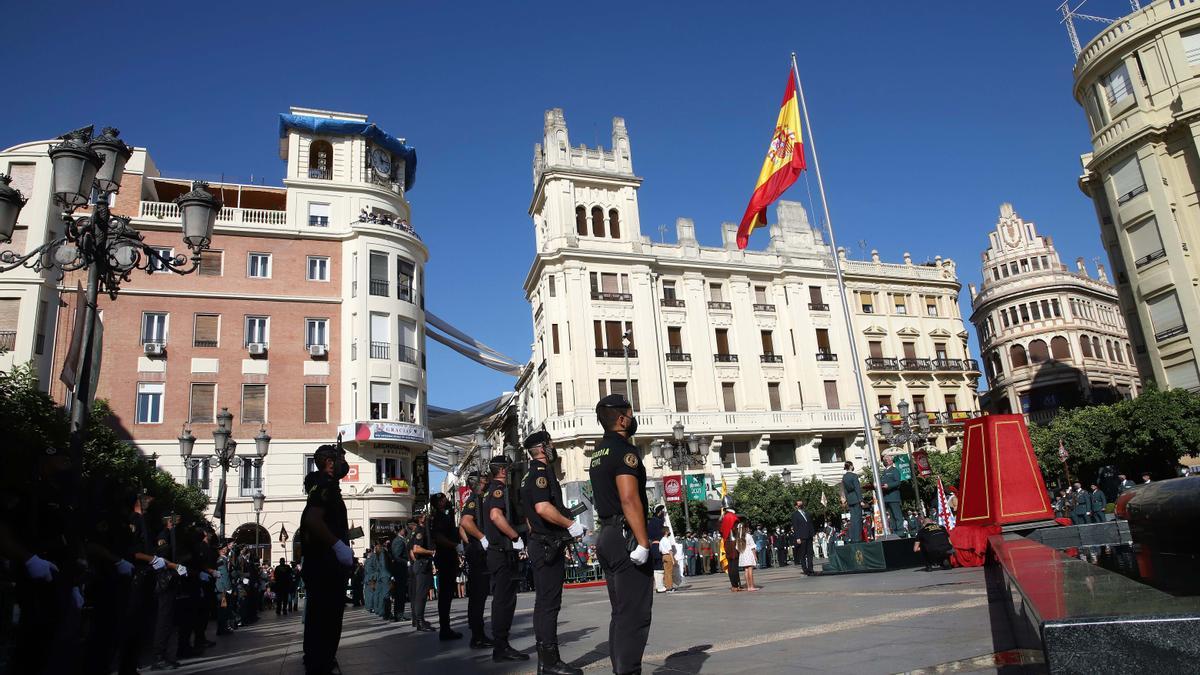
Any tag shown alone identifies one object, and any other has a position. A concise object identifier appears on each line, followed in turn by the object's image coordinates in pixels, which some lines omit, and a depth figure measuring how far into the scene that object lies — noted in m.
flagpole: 18.34
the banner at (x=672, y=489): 27.53
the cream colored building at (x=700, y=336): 40.00
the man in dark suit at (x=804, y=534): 16.83
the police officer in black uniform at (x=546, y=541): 5.65
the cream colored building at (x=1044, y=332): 59.94
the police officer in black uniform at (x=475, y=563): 7.89
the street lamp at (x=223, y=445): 17.86
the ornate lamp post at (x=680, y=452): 25.36
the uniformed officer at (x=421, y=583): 10.78
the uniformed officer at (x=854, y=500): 15.56
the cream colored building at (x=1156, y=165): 30.66
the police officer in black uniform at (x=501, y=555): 6.79
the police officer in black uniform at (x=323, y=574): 5.43
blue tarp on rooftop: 36.91
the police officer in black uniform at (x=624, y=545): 4.44
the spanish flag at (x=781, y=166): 19.78
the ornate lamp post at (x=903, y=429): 25.88
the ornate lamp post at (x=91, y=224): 8.09
